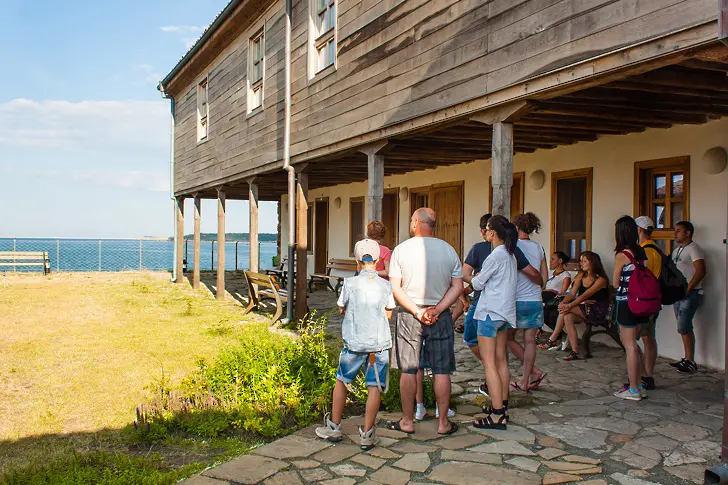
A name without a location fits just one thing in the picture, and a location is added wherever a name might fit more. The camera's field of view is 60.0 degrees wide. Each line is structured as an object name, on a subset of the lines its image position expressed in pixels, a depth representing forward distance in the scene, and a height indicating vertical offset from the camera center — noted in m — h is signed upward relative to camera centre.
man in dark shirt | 5.48 -0.24
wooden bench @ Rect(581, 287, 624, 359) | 7.72 -1.09
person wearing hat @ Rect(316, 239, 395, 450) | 4.48 -0.65
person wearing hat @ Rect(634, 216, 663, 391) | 6.07 -0.87
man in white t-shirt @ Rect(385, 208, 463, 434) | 4.70 -0.49
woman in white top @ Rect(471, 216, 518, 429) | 4.90 -0.56
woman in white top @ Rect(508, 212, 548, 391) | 5.69 -0.53
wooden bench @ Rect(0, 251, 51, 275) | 24.39 -0.61
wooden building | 5.15 +1.42
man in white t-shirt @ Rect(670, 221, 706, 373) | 6.93 -0.48
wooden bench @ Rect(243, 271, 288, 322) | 11.24 -0.97
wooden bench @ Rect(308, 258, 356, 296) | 15.46 -0.69
